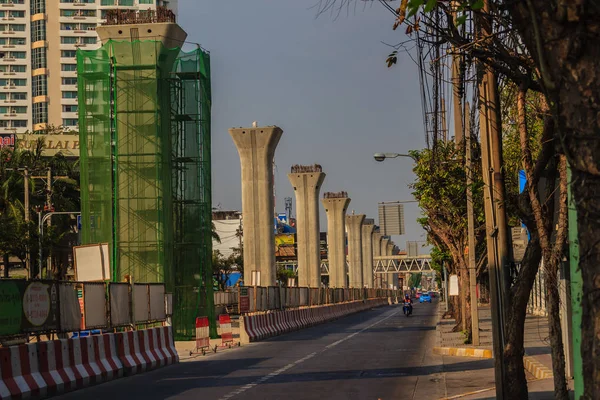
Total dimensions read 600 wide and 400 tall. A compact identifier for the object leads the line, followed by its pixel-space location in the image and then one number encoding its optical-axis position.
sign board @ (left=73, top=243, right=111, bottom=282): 22.19
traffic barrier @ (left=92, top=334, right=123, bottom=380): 20.39
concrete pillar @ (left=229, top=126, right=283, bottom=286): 63.66
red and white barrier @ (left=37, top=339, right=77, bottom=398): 17.23
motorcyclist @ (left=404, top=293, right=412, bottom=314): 70.31
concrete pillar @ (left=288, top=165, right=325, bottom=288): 82.25
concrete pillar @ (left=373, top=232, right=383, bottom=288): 169.10
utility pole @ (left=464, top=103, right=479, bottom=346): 28.36
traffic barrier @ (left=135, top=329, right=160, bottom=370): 23.40
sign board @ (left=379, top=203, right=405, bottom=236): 110.12
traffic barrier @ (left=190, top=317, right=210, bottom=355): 31.66
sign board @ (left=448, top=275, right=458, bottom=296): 38.22
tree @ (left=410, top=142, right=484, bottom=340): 37.50
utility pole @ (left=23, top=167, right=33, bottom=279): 55.62
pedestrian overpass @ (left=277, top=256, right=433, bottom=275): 184.54
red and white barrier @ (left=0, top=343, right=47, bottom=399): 15.61
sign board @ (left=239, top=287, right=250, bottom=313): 42.00
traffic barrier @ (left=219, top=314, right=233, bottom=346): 35.50
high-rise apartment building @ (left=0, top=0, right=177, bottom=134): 149.62
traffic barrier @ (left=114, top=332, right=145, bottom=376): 21.73
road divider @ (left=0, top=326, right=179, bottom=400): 15.99
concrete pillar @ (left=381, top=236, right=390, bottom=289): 189.75
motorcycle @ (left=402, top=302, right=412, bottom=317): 70.56
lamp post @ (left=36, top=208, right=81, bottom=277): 56.21
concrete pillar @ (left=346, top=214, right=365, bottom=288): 114.44
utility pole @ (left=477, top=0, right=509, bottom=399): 14.17
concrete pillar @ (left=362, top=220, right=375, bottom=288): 129.25
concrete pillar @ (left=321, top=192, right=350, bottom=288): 96.62
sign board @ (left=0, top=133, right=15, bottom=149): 110.11
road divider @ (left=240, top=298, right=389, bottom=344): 37.91
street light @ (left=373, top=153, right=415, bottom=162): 38.56
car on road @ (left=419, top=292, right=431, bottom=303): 152.62
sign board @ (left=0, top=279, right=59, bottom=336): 16.91
